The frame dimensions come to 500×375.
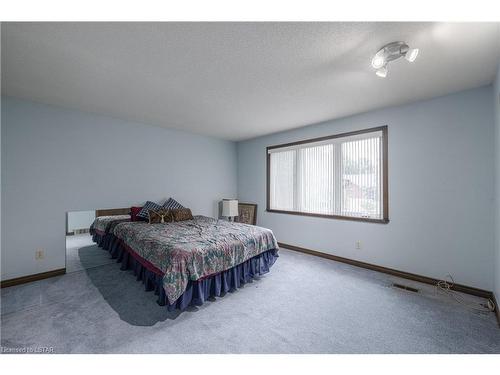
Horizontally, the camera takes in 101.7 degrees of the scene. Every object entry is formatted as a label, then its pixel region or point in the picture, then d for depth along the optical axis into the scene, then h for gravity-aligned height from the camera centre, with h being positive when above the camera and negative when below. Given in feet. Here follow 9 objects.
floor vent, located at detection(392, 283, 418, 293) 8.42 -4.11
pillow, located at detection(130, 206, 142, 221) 11.79 -1.33
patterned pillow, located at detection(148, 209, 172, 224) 11.71 -1.53
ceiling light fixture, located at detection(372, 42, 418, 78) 5.48 +3.82
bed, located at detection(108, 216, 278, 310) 6.86 -2.62
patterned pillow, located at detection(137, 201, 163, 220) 11.83 -1.09
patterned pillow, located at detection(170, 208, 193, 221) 12.70 -1.54
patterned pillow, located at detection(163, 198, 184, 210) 13.44 -0.95
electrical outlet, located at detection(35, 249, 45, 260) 9.54 -3.02
